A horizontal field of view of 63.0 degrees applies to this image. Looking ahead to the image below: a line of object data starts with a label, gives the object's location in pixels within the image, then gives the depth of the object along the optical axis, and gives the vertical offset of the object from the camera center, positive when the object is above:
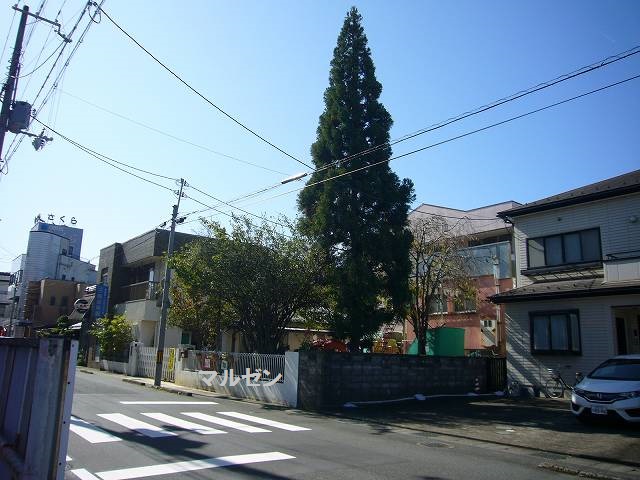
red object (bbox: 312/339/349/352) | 22.00 +0.06
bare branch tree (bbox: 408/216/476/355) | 24.45 +4.10
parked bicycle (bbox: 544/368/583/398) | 18.50 -1.10
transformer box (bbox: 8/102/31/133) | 13.84 +5.78
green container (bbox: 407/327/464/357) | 24.53 +0.43
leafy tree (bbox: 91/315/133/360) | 31.62 +0.18
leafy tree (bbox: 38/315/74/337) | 36.59 +0.83
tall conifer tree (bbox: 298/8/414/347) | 19.45 +5.50
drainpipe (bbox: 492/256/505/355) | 29.47 +2.28
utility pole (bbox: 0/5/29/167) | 13.78 +6.72
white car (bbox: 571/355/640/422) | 11.64 -0.82
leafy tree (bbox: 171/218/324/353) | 19.28 +2.51
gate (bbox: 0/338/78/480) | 4.22 -0.60
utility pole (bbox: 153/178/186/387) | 22.47 +1.09
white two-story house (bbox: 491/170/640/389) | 17.73 +2.53
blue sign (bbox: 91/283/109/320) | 36.12 +2.65
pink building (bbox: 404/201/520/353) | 30.42 +4.01
